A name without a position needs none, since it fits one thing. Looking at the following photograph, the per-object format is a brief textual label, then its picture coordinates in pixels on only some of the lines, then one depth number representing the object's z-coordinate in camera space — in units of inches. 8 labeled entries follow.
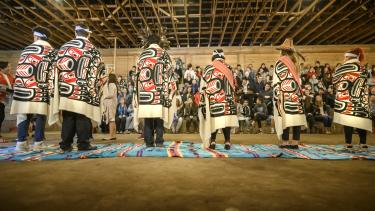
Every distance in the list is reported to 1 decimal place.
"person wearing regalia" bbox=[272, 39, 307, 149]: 162.4
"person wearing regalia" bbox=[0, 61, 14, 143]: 204.8
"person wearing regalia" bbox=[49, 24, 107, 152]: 138.3
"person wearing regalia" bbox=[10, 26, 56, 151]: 148.9
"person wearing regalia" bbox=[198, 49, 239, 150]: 162.9
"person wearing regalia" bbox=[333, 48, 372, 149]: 149.3
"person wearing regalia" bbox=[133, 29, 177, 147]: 163.6
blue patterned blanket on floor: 126.6
